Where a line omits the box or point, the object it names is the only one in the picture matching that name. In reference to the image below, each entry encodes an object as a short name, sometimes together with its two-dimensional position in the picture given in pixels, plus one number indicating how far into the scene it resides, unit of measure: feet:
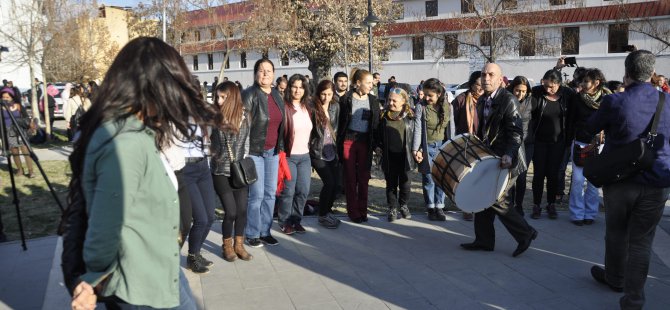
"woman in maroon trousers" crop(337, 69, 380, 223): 20.99
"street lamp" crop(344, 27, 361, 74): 65.05
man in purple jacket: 12.08
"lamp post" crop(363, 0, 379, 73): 51.34
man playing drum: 16.35
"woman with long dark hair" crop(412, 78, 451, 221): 21.47
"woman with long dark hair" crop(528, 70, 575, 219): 21.24
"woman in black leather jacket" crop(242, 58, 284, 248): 17.12
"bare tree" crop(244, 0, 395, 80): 88.33
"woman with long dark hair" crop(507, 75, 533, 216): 21.27
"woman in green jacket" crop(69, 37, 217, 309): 6.47
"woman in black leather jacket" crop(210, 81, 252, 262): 15.79
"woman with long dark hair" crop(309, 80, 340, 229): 20.03
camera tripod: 15.33
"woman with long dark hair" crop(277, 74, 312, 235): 18.81
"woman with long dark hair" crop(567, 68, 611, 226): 20.93
